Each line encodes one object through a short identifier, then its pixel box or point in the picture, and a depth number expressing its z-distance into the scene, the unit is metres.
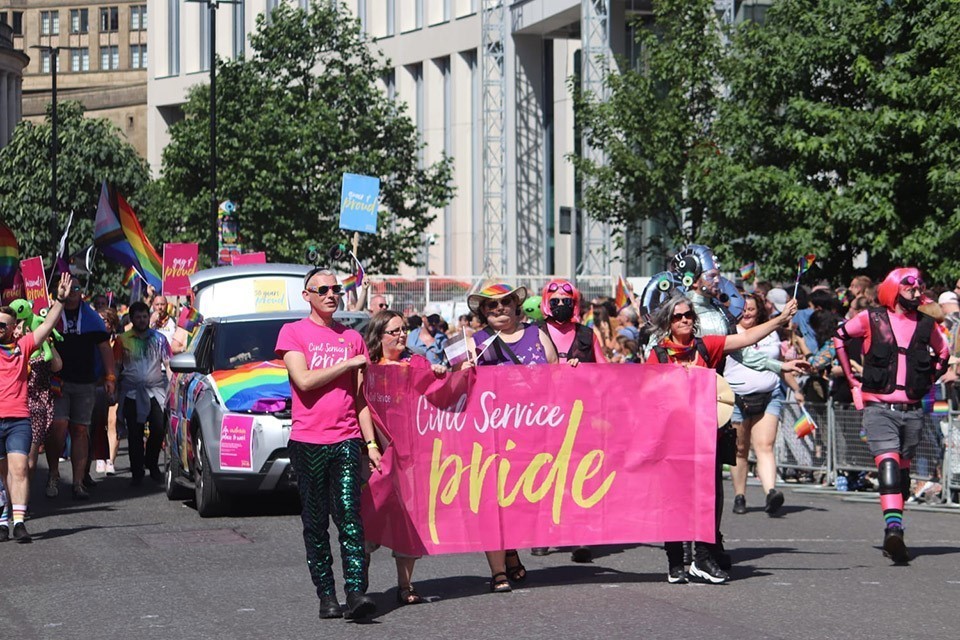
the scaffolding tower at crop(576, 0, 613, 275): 47.88
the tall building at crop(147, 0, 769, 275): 51.19
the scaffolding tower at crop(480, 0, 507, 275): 59.91
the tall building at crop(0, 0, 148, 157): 143.38
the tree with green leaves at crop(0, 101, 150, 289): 60.12
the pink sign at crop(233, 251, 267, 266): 29.39
